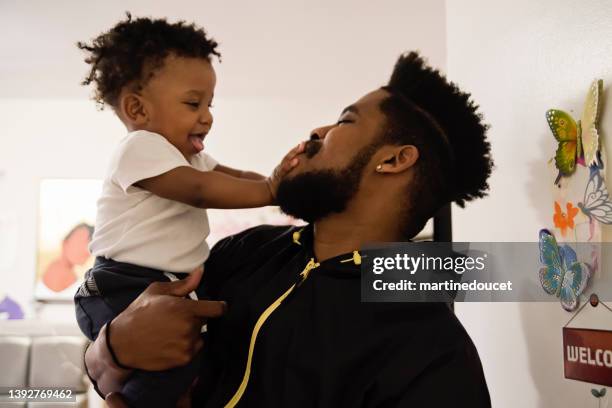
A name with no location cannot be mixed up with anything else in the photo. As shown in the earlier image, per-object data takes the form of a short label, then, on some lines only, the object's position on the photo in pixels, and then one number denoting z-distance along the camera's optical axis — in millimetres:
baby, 1160
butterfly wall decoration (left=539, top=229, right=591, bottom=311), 995
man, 978
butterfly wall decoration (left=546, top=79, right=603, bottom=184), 929
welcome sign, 897
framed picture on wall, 4750
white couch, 4164
